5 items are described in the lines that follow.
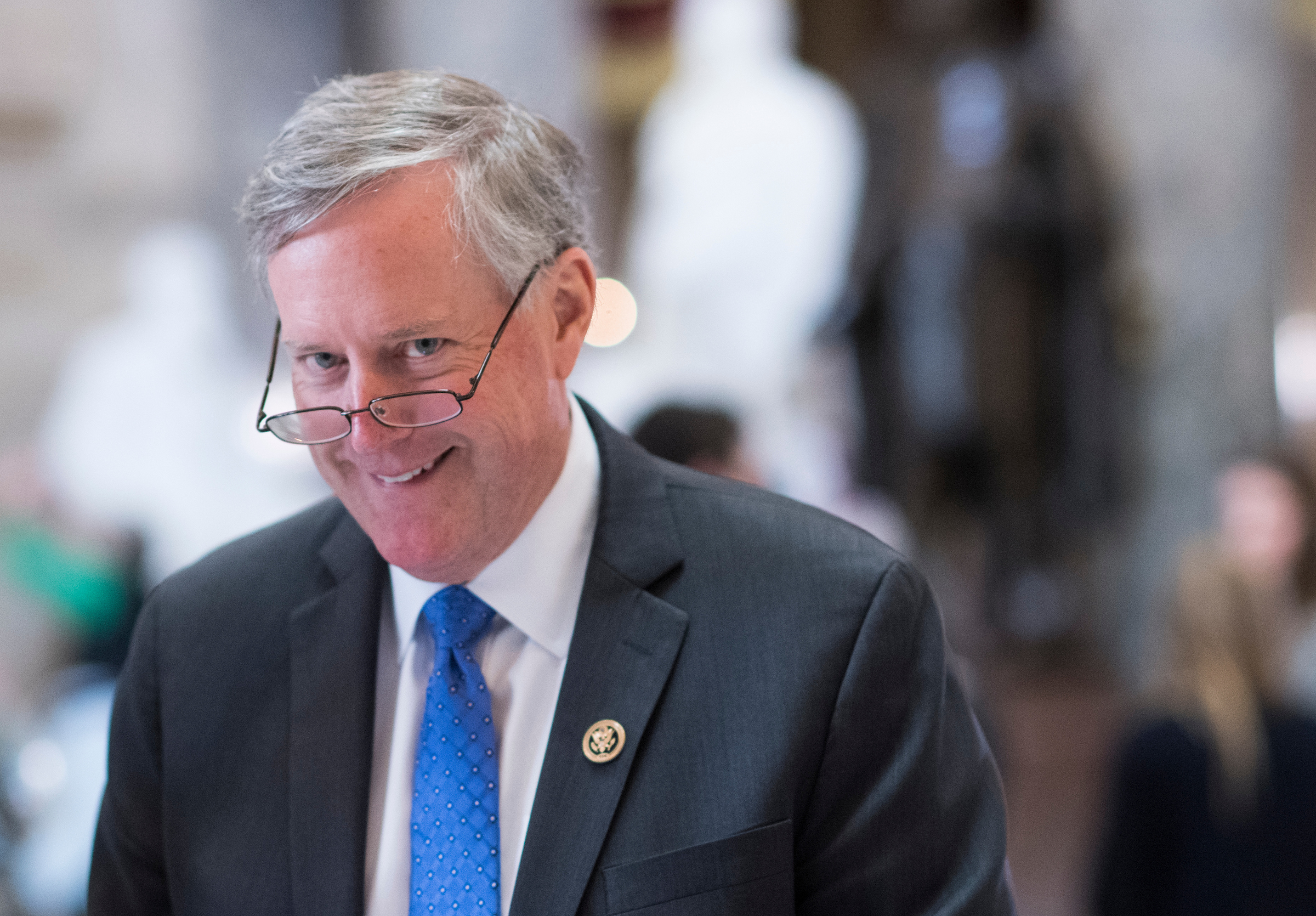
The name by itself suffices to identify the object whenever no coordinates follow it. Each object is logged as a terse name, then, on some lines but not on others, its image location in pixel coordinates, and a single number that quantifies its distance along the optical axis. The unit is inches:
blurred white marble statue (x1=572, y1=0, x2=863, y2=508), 404.5
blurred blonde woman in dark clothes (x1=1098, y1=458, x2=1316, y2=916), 229.3
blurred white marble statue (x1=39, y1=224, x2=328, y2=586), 431.5
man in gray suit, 103.0
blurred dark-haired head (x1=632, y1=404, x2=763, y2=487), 206.4
